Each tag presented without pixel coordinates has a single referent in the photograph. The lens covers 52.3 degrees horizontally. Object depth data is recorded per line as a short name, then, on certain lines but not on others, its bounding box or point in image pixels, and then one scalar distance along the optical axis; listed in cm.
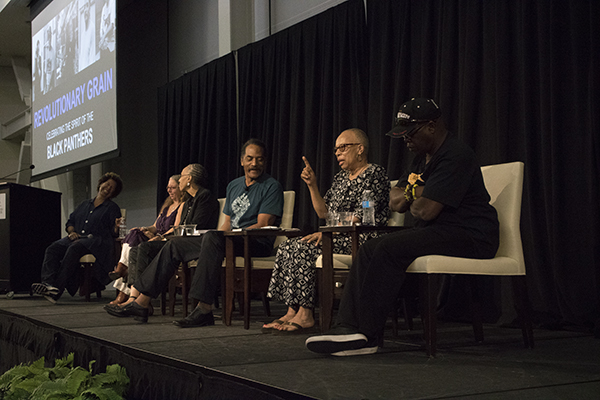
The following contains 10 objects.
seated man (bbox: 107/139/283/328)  316
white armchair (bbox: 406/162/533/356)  219
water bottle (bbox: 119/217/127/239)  457
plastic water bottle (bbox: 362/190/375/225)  272
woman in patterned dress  289
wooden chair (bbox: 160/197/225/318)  361
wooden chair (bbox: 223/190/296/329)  313
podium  540
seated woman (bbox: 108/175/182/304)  420
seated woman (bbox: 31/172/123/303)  505
